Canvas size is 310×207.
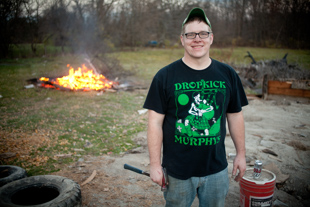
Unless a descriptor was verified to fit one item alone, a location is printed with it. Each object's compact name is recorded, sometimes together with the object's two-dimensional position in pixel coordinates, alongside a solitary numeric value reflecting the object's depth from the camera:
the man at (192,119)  1.91
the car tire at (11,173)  3.35
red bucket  2.53
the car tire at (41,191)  2.74
